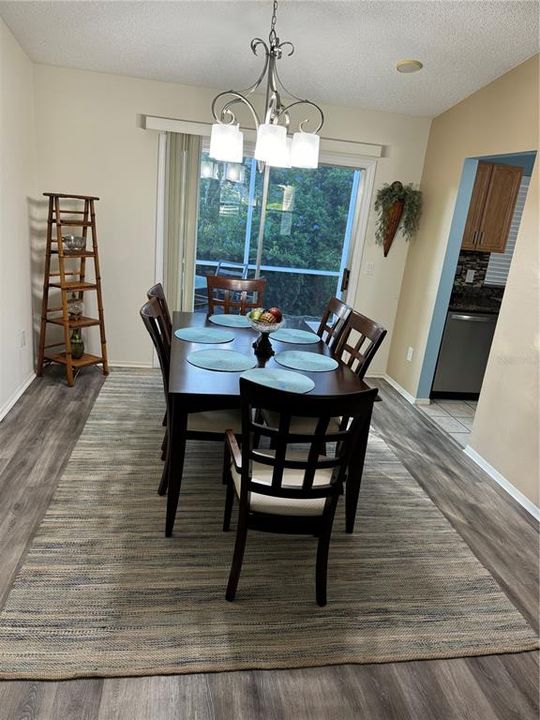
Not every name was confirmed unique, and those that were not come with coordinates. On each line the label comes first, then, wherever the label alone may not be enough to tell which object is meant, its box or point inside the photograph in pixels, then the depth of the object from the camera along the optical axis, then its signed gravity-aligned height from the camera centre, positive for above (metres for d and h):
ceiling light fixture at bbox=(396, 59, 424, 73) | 3.10 +1.17
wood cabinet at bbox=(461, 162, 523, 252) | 4.02 +0.39
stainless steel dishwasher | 4.12 -0.90
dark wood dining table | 1.96 -0.69
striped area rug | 1.62 -1.45
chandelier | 2.16 +0.41
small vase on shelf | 4.00 -1.14
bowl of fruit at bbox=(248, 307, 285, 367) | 2.54 -0.51
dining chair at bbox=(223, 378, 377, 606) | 1.49 -0.88
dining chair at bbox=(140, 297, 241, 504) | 2.18 -0.94
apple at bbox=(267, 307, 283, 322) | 2.55 -0.45
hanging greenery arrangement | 4.20 +0.29
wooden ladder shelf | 3.66 -0.60
